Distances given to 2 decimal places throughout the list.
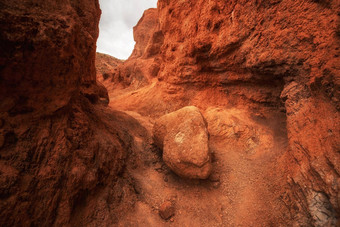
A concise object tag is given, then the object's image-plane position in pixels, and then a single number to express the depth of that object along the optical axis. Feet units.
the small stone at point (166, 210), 9.38
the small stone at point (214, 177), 11.41
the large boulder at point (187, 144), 10.14
